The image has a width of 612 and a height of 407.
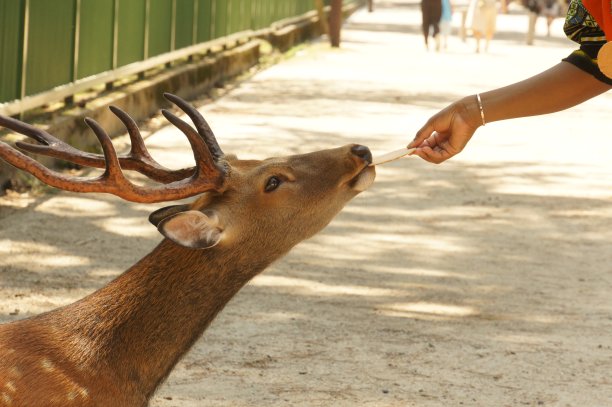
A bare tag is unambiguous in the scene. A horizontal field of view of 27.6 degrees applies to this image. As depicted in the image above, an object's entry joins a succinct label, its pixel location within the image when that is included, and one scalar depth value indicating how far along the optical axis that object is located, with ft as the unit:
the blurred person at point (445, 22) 82.69
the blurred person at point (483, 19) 82.94
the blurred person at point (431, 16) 80.18
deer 12.55
